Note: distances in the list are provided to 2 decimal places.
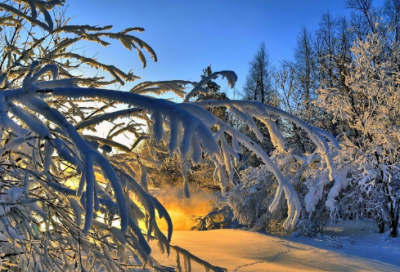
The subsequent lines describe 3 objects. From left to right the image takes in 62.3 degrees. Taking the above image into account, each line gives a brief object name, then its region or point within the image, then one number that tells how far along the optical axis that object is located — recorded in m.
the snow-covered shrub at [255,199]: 7.67
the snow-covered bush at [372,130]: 7.07
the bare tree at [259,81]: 21.69
